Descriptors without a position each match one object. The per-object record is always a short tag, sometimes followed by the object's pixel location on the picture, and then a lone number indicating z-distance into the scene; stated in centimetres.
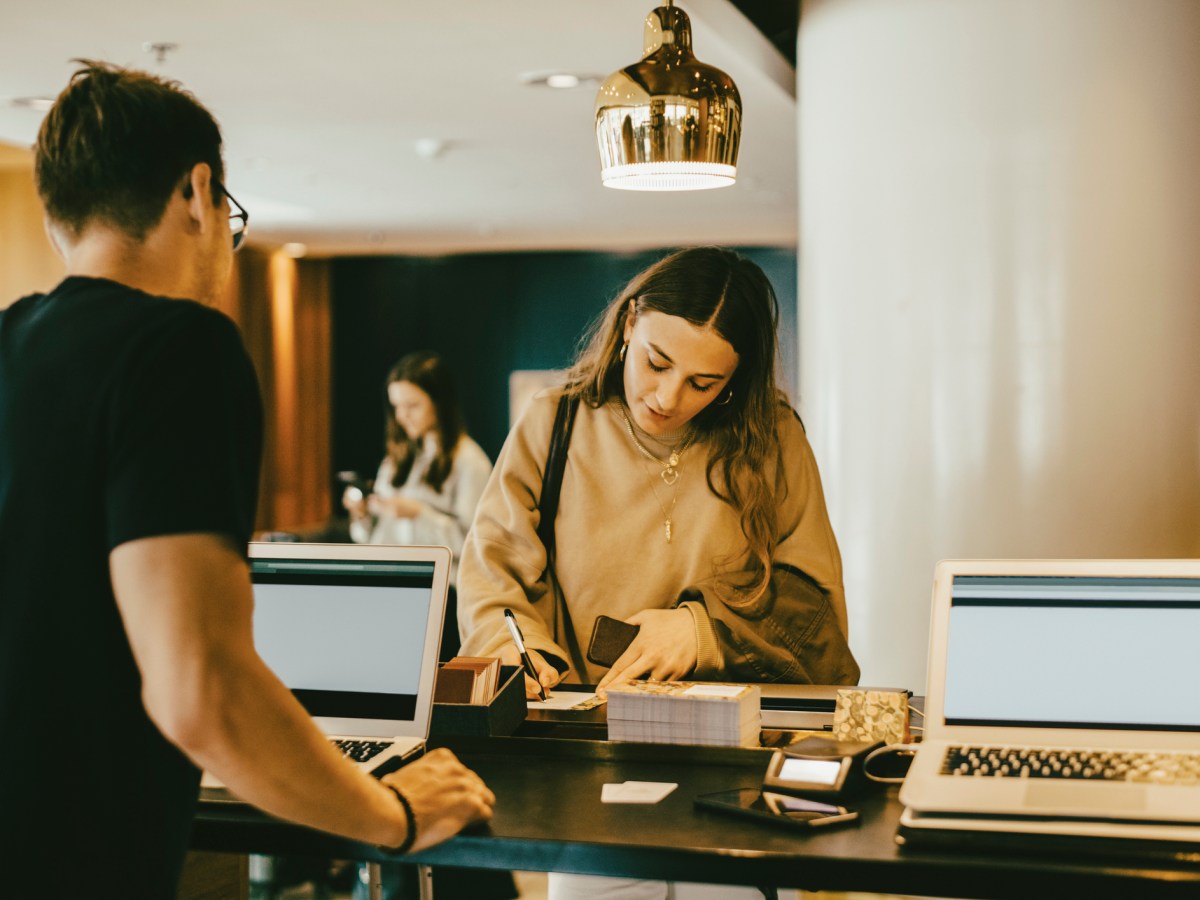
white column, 336
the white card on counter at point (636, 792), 150
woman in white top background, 529
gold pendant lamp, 186
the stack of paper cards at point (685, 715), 165
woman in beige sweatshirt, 211
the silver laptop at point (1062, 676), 143
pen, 198
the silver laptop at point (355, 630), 168
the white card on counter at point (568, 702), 192
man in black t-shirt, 104
